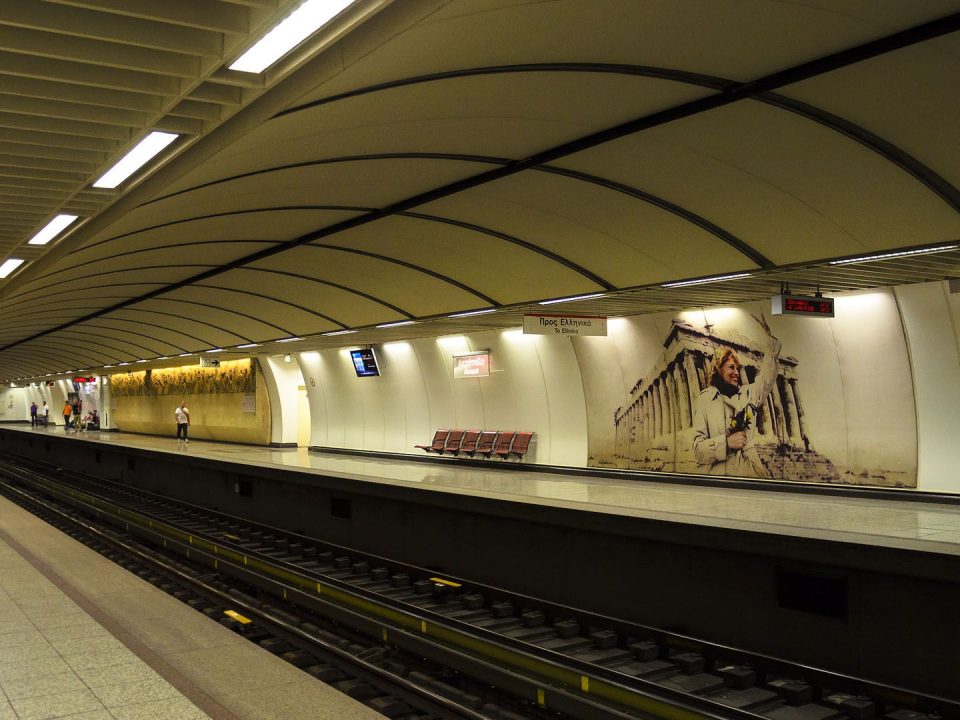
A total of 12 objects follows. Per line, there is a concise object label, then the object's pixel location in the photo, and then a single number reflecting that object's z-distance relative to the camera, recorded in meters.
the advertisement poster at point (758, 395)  10.80
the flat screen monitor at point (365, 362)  20.34
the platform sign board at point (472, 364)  17.17
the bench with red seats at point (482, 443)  16.64
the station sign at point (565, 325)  12.07
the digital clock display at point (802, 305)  9.82
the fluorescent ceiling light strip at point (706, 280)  9.52
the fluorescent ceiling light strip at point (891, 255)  7.63
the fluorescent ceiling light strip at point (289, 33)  3.49
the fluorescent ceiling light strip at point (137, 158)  5.03
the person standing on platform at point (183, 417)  28.83
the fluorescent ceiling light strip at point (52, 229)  6.87
